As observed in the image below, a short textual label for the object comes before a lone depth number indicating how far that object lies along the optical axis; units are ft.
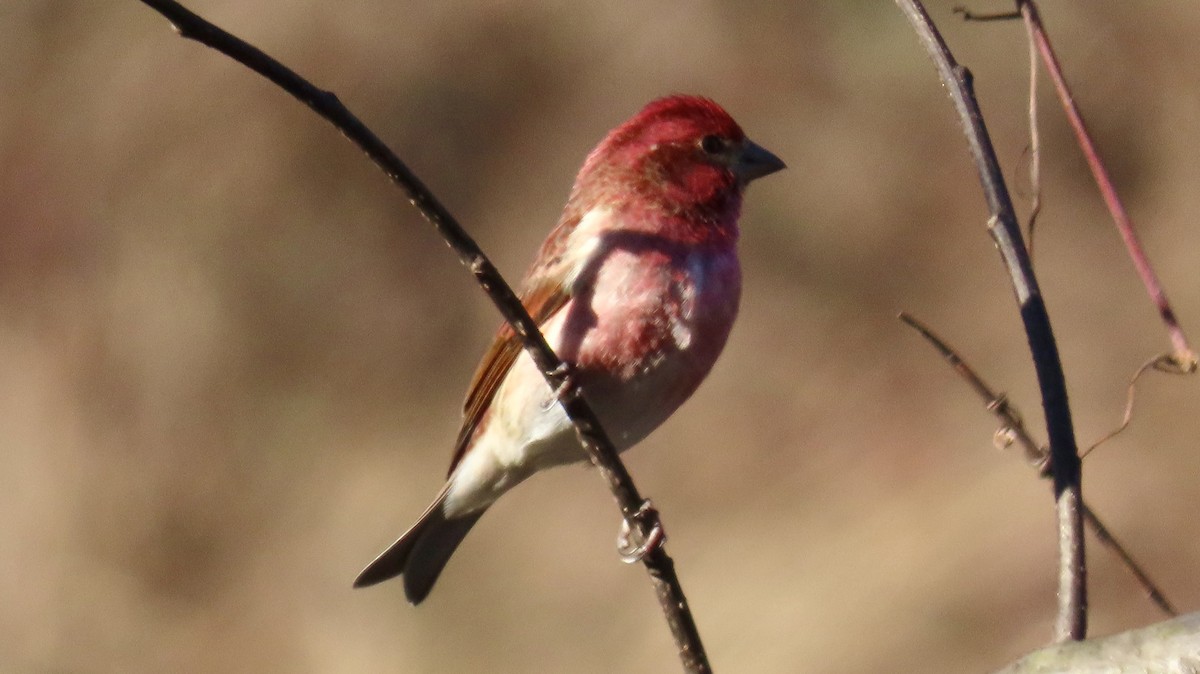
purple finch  28.30
